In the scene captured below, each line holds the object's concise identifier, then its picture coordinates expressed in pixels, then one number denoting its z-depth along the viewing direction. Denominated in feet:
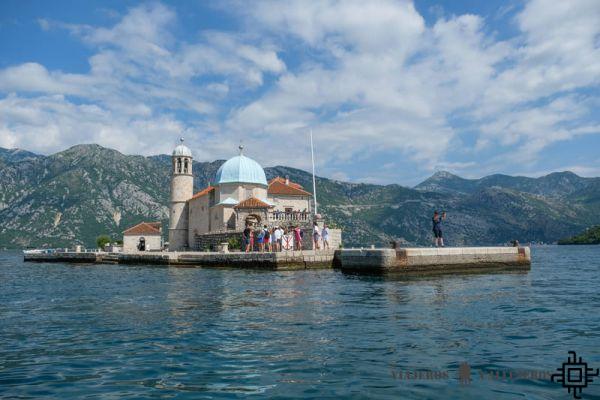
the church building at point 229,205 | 152.66
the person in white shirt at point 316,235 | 106.83
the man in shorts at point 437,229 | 77.41
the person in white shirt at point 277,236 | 108.37
